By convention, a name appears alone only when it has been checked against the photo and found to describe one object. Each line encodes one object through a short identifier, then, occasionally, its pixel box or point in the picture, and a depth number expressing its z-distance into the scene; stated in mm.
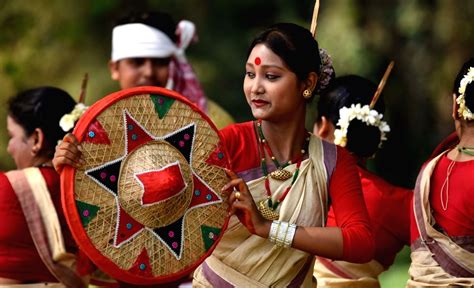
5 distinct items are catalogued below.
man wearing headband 14492
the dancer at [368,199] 10906
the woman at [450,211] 9609
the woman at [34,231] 10086
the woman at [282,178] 8961
